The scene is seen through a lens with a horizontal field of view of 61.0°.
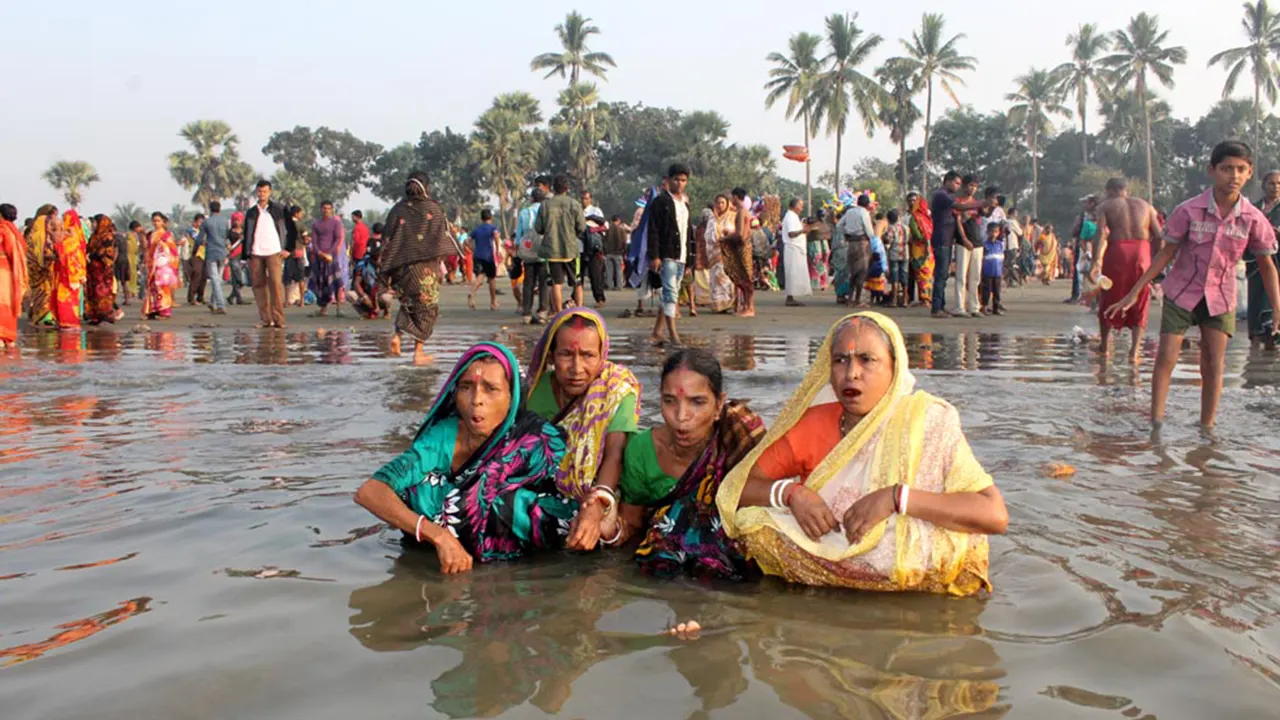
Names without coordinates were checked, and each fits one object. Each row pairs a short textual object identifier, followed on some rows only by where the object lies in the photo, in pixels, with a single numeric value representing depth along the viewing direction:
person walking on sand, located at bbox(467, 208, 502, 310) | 16.03
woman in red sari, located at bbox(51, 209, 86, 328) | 13.42
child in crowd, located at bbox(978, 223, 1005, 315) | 14.93
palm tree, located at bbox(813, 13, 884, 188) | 50.06
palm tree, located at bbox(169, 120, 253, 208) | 59.91
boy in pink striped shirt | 5.82
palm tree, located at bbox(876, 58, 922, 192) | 54.12
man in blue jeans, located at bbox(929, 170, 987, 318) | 13.73
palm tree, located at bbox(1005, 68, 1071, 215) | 59.44
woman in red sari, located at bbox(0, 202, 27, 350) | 11.24
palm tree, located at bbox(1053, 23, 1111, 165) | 58.50
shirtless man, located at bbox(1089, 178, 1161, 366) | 8.85
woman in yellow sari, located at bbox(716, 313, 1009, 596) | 3.02
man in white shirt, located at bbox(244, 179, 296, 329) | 12.97
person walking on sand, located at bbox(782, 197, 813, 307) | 16.30
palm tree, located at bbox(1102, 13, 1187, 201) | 55.19
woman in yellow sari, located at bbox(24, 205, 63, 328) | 13.48
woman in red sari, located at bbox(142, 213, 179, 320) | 15.57
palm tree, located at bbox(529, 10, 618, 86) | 54.53
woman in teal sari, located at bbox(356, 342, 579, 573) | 3.62
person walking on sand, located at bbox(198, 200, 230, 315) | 15.88
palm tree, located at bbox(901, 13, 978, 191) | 52.47
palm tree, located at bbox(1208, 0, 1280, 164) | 52.66
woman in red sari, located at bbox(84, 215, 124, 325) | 14.38
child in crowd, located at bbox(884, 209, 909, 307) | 16.09
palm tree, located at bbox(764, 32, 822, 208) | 50.66
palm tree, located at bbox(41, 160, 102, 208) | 63.25
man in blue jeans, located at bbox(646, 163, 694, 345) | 11.23
